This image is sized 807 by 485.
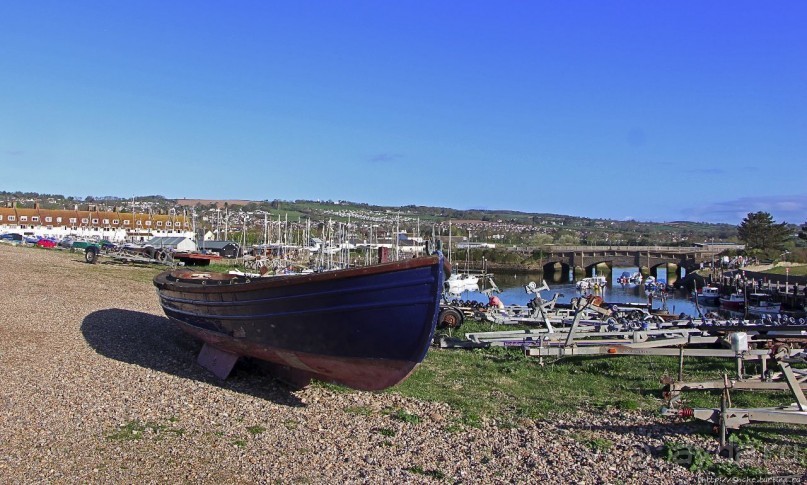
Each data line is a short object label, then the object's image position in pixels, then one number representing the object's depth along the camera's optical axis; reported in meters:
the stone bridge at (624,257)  125.94
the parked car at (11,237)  76.81
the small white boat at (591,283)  64.72
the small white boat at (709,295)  70.75
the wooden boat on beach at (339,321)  11.12
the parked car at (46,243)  65.12
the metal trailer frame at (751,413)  9.23
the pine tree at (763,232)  115.75
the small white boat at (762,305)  55.38
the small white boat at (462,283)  55.08
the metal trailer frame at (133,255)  43.51
